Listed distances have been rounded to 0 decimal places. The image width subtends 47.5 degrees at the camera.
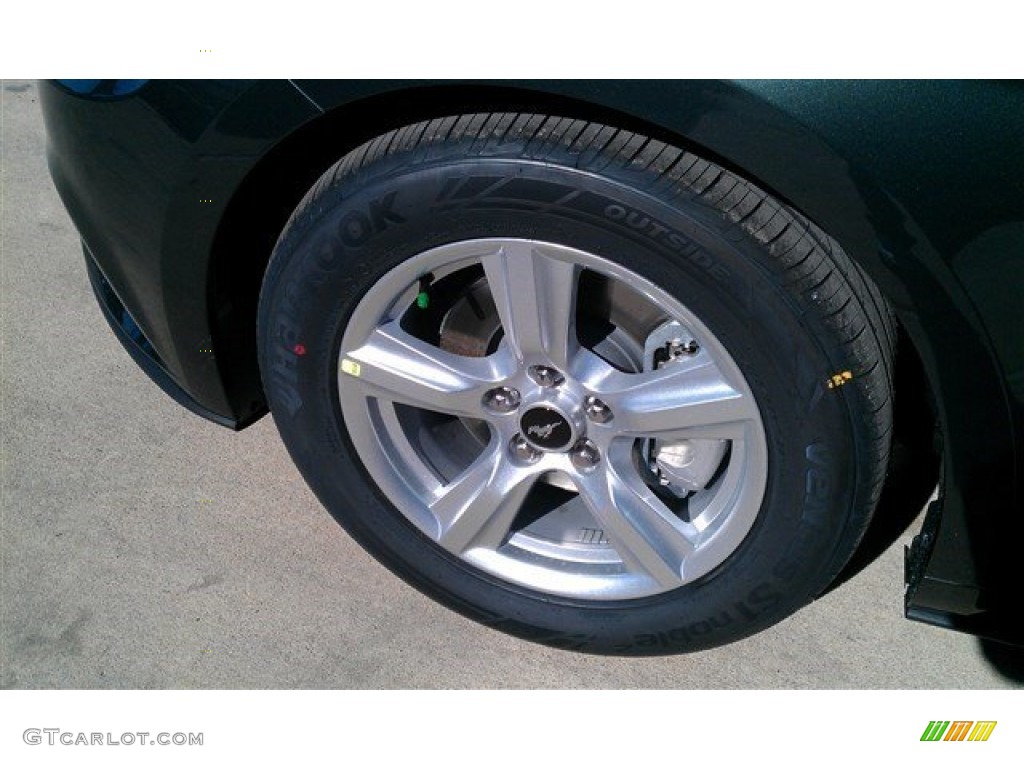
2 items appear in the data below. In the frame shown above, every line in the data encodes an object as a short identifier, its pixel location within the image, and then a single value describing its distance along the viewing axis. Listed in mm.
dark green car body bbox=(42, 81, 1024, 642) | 1658
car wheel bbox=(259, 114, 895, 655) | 1826
